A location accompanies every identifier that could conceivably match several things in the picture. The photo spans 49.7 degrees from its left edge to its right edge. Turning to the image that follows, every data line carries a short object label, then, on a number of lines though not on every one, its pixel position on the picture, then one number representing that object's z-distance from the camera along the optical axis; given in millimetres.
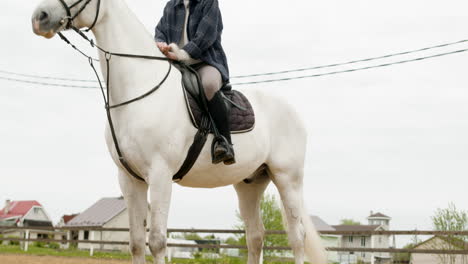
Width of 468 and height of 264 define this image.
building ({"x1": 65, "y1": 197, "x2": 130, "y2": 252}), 45319
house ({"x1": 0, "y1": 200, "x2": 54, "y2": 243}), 62594
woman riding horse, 4910
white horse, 4293
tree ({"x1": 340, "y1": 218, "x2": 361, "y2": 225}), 103875
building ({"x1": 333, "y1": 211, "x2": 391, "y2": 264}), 71438
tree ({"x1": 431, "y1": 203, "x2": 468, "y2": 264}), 13156
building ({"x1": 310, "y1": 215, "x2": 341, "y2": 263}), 67500
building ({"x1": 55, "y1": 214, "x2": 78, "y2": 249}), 62475
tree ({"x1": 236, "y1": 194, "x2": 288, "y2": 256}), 38656
